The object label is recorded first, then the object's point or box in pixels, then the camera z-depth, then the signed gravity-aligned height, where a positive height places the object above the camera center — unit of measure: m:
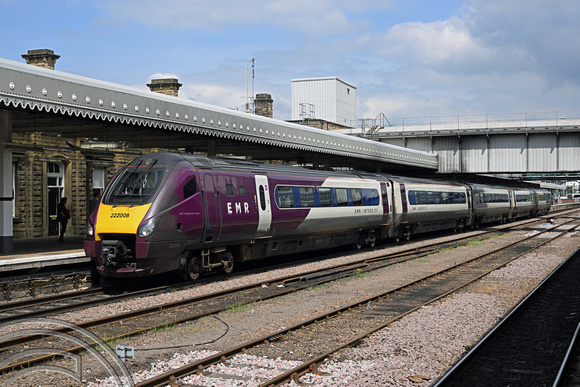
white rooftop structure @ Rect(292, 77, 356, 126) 63.75 +10.78
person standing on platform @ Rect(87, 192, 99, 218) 16.18 -0.19
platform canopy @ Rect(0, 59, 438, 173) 13.37 +2.28
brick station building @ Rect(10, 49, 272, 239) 23.86 +0.70
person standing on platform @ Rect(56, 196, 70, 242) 19.22 -0.57
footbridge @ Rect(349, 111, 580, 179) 33.88 +3.31
